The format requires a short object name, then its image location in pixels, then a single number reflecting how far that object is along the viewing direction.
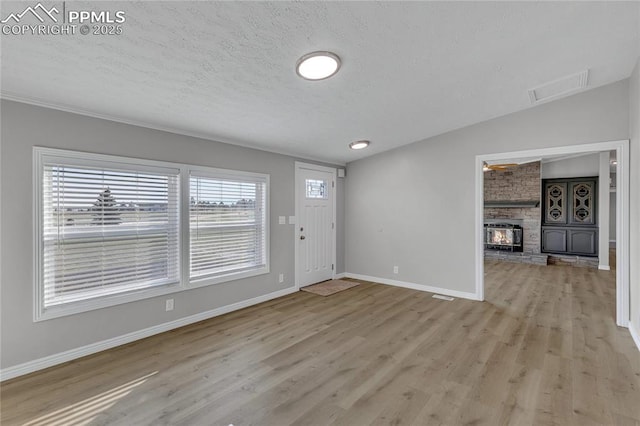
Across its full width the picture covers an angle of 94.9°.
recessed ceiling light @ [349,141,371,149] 4.71
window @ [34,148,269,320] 2.63
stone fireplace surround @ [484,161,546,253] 8.00
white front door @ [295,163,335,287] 5.11
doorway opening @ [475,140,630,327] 3.48
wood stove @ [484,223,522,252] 8.15
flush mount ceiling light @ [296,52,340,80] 2.34
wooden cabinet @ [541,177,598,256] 7.53
